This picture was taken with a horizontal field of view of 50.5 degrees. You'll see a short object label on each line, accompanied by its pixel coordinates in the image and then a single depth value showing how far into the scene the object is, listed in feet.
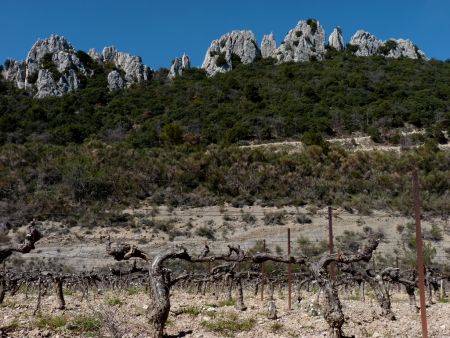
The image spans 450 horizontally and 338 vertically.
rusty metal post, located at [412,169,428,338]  16.90
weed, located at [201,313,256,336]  24.82
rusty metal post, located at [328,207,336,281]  24.92
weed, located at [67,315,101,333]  25.59
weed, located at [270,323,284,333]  24.54
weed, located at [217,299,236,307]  37.19
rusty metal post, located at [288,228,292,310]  32.15
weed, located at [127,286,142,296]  46.75
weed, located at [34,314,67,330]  25.73
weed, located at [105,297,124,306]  36.13
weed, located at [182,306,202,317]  30.39
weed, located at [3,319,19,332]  24.47
